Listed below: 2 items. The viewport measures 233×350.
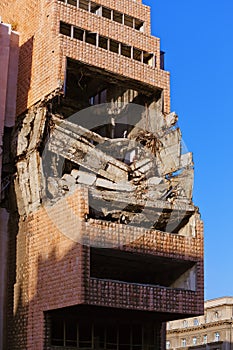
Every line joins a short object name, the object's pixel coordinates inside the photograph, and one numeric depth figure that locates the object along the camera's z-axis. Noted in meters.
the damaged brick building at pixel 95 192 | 30.12
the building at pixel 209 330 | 66.38
